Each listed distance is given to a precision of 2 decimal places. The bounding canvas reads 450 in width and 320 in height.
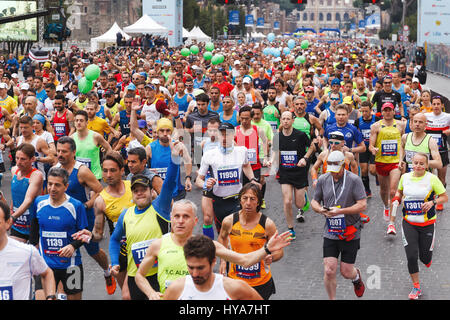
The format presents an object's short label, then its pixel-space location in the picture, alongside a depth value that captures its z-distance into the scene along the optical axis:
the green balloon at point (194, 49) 34.87
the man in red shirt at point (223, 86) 17.16
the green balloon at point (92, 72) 16.31
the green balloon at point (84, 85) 15.62
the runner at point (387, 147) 10.51
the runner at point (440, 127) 11.30
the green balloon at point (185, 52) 34.16
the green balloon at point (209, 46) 33.41
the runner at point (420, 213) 7.40
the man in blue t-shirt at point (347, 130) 10.30
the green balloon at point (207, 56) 29.86
